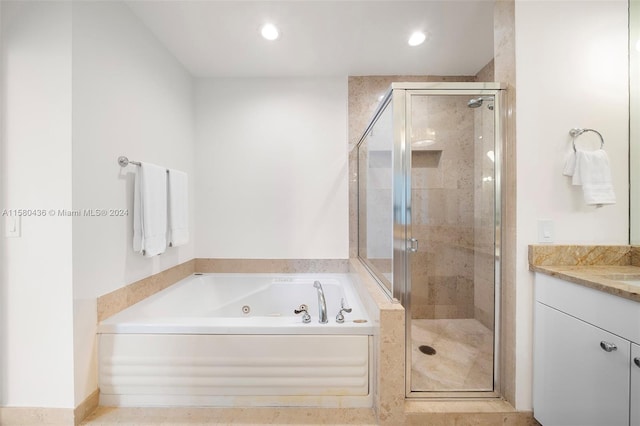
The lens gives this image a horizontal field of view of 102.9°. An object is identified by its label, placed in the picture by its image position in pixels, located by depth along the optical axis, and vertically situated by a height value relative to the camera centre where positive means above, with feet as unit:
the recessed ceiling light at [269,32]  5.87 +4.22
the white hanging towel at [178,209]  6.39 +0.05
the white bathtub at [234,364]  4.59 -2.77
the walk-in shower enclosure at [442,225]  4.62 -0.28
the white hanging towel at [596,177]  4.06 +0.54
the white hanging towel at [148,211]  5.46 +0.00
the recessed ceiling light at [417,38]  6.11 +4.24
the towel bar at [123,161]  5.16 +1.01
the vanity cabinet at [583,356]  2.90 -1.92
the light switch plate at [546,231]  4.28 -0.34
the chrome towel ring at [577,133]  4.24 +1.30
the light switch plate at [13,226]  4.25 -0.26
